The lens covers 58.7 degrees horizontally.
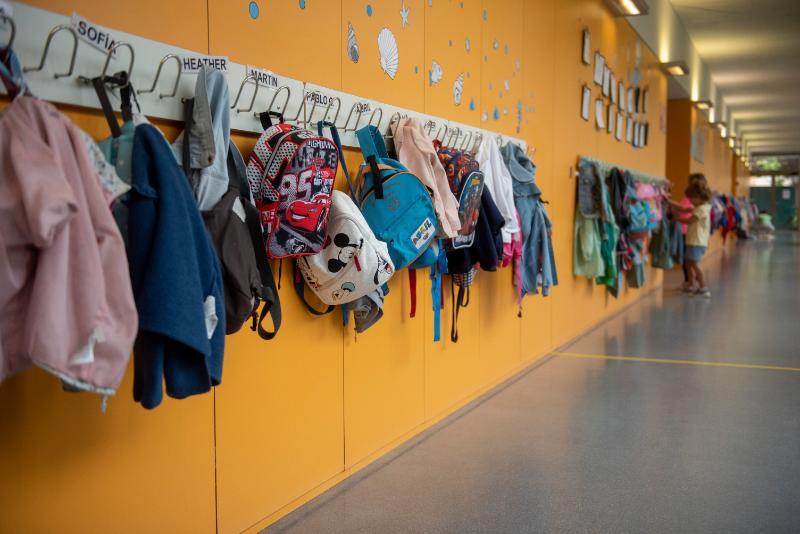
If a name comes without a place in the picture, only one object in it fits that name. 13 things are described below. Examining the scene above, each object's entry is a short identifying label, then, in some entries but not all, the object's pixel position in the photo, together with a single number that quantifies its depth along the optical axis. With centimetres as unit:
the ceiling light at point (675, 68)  909
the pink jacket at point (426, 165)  292
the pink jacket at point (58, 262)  127
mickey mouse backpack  231
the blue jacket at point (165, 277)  152
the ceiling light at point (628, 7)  640
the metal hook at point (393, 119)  301
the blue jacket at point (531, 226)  421
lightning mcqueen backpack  207
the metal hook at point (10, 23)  148
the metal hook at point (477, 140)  382
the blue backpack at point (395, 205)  260
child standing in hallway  869
